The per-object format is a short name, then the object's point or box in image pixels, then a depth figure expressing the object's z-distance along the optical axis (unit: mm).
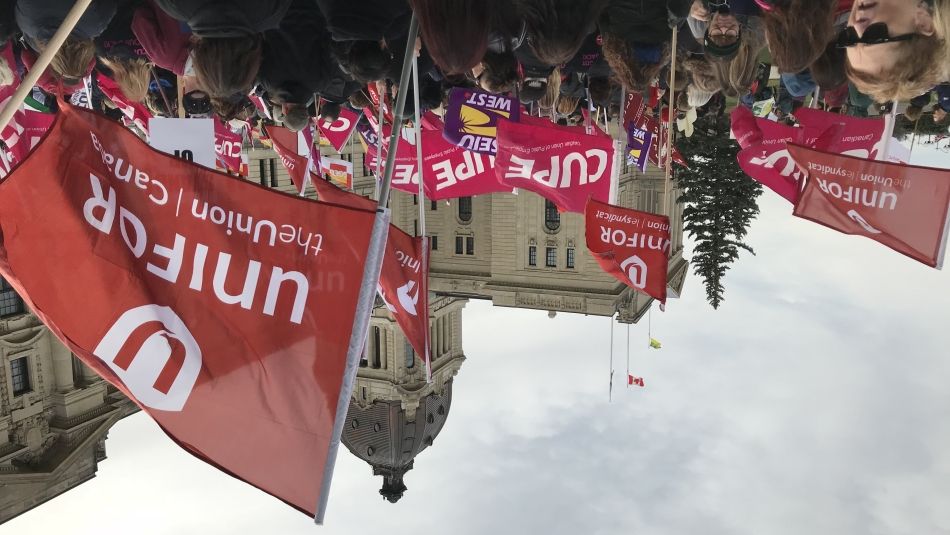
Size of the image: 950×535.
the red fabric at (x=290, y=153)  12492
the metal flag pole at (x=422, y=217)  5518
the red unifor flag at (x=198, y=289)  3943
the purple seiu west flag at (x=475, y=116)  9781
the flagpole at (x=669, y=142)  5578
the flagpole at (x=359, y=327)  3842
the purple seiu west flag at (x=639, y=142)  12789
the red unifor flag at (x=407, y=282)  7871
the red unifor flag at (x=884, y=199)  7566
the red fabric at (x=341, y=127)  14344
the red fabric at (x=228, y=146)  14285
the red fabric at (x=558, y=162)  9492
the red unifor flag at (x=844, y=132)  9719
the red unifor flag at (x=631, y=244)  9070
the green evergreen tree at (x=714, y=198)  29594
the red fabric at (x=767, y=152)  9898
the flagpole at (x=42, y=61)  2920
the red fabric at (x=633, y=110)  12583
